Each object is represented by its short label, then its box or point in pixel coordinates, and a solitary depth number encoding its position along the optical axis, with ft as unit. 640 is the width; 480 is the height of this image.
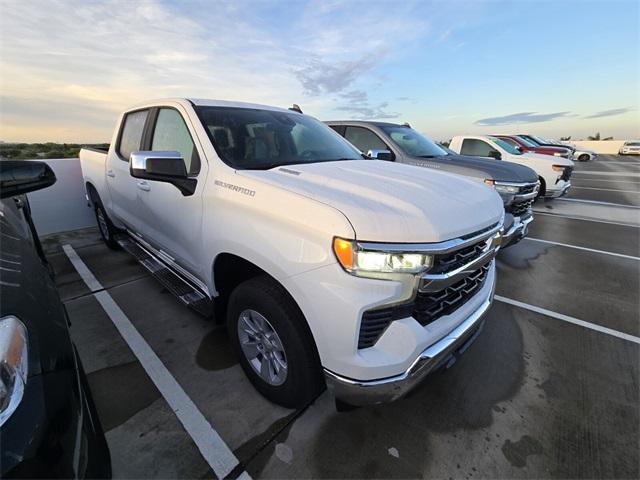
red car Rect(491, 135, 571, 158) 41.83
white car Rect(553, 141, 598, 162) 88.17
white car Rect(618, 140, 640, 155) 112.37
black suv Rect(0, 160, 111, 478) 2.91
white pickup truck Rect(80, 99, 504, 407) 5.22
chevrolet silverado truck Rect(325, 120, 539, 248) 16.53
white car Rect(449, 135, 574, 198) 30.50
